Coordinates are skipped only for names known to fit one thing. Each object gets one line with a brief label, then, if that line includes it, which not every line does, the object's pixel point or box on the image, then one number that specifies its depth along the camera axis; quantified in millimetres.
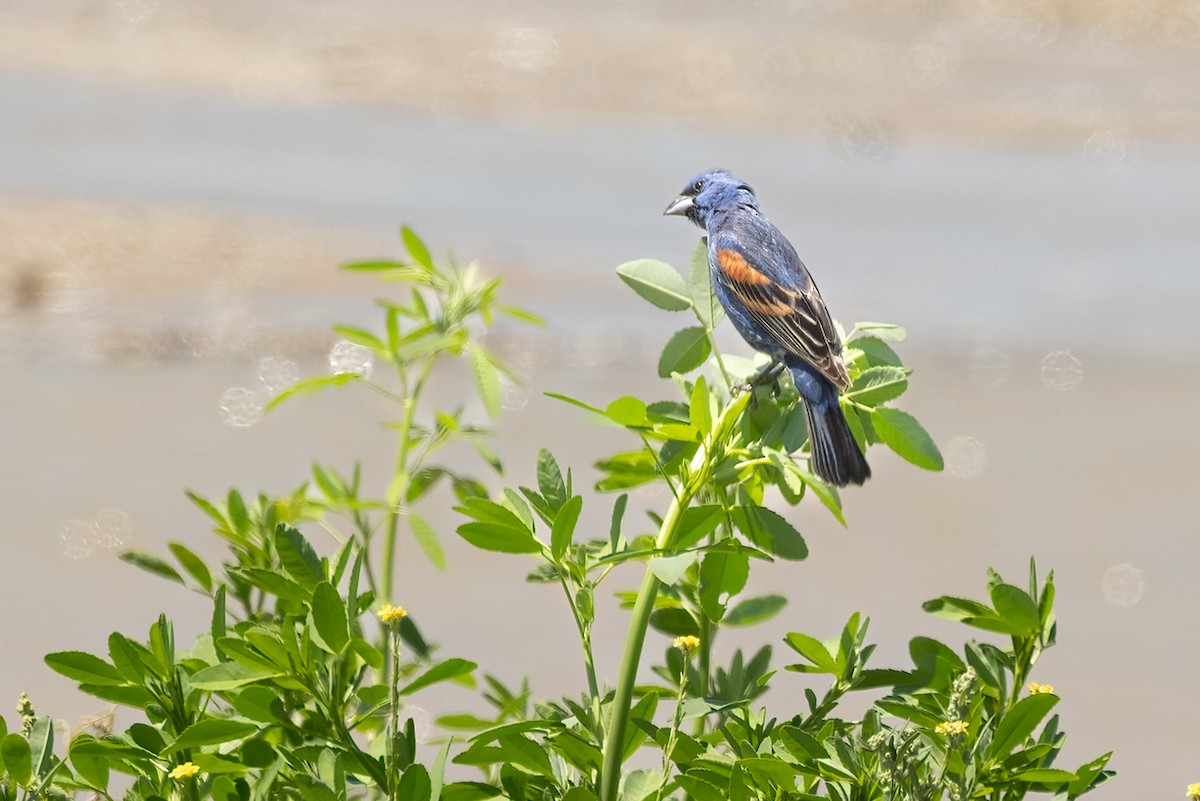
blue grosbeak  4957
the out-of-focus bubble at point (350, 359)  14023
